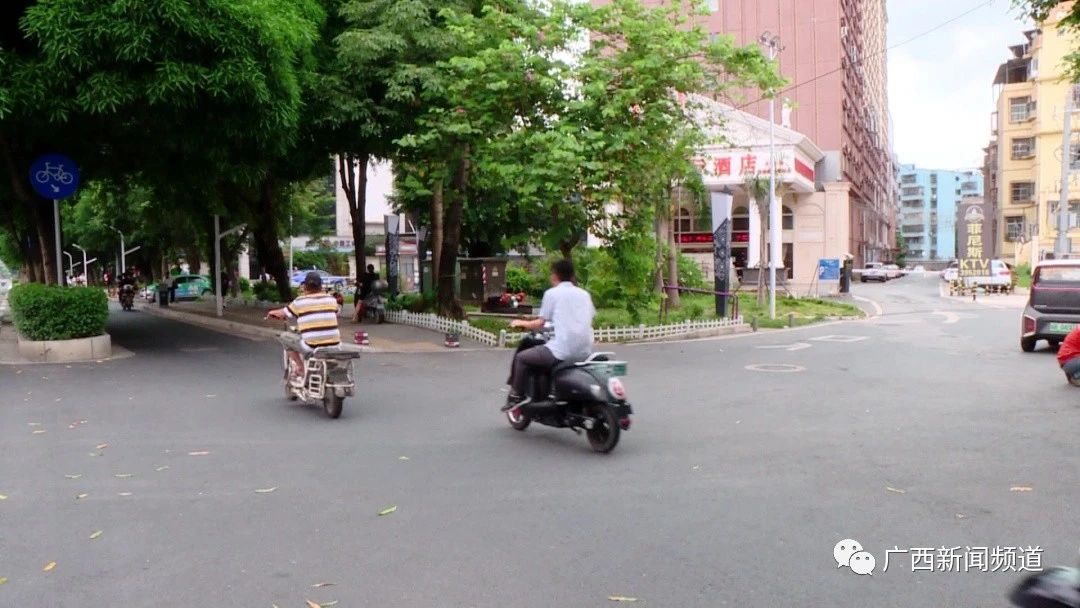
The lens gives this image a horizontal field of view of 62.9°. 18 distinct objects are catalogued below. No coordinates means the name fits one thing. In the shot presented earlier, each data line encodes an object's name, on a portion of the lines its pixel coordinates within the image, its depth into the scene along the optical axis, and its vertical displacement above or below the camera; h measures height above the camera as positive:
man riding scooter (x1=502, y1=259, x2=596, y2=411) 7.83 -0.60
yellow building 54.16 +6.11
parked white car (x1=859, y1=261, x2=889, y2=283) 63.47 -2.01
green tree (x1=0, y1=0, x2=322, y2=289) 12.30 +2.72
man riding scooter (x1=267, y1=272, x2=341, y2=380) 9.77 -0.60
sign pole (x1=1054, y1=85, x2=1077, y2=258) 32.88 +1.60
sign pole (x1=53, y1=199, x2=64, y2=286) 15.71 +0.74
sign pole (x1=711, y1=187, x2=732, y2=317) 22.17 +0.43
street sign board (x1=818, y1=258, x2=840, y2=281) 40.44 -0.97
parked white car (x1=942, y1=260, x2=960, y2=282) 45.03 -1.66
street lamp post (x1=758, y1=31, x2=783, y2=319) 24.27 +0.27
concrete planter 14.48 -1.34
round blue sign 14.89 +1.58
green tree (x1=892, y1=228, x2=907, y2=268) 122.08 -0.96
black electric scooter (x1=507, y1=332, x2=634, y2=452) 7.46 -1.27
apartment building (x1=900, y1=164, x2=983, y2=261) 140.12 +6.42
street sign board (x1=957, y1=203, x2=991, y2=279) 42.62 -0.22
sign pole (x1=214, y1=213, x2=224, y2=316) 25.14 -0.09
